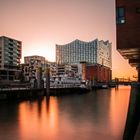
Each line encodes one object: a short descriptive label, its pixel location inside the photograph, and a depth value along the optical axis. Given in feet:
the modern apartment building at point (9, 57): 244.04
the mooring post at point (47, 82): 128.66
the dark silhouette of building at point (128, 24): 55.12
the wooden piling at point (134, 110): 20.34
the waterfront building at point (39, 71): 132.68
